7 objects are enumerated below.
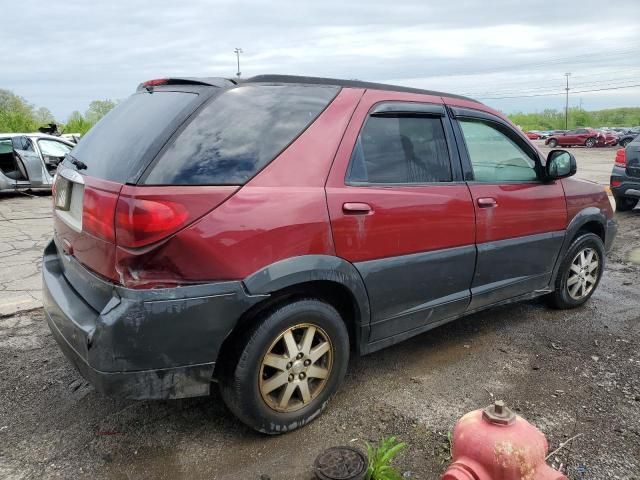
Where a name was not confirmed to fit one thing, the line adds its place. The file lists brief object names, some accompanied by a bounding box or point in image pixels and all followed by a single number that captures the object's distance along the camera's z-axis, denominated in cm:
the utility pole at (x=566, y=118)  8238
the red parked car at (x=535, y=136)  5159
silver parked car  1123
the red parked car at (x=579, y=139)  3844
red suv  225
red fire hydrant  185
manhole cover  226
